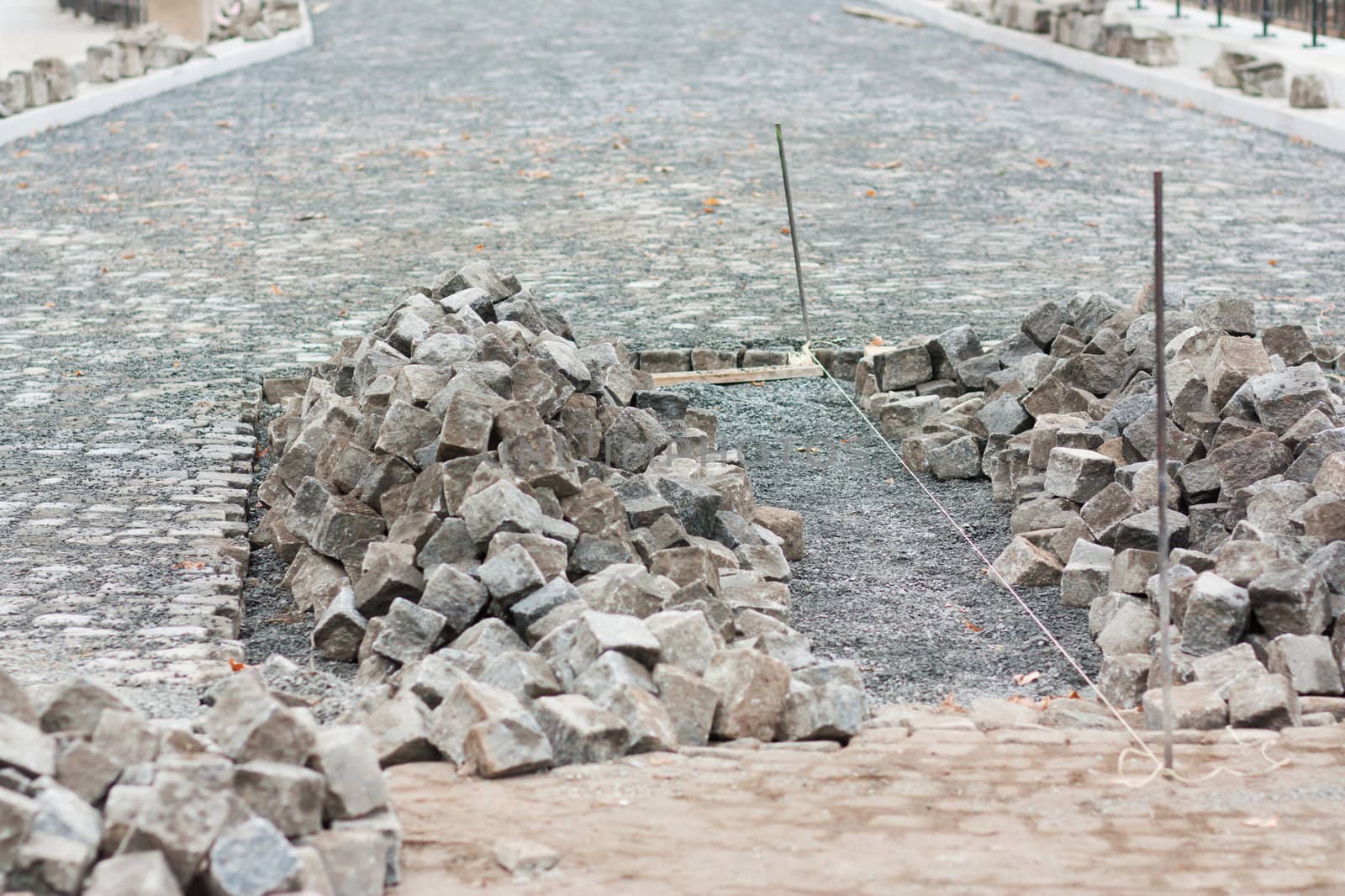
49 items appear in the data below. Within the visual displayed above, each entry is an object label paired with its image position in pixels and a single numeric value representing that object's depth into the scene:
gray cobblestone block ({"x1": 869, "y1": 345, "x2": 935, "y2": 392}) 15.62
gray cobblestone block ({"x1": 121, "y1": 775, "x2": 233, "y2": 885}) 5.89
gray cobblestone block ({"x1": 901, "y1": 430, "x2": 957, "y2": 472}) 14.09
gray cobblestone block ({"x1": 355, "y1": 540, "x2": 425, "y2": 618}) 10.09
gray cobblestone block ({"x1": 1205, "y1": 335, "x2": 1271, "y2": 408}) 12.56
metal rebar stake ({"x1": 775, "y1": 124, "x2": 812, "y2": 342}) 15.66
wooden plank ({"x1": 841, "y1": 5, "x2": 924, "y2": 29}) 46.61
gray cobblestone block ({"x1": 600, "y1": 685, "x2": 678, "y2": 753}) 7.93
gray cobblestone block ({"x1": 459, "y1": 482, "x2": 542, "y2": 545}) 10.16
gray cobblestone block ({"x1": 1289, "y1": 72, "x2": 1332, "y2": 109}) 29.73
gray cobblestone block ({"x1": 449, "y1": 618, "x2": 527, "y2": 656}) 9.15
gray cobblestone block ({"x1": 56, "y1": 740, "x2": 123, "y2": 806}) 6.27
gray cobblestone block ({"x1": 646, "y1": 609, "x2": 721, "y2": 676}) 8.77
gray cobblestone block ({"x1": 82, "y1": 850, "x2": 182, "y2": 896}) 5.64
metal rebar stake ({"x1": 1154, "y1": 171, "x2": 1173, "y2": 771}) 8.15
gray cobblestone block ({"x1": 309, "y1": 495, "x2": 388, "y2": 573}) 11.02
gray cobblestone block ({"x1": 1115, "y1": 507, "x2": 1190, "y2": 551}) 11.03
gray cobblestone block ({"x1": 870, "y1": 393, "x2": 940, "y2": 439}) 14.92
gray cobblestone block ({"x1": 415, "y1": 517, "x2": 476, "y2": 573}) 10.21
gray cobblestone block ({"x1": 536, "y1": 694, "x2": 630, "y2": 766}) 7.82
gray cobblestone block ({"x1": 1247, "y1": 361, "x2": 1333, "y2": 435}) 11.92
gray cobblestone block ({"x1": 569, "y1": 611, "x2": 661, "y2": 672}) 8.47
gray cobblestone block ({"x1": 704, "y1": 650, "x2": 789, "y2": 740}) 8.40
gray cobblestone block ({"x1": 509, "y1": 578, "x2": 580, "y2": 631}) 9.40
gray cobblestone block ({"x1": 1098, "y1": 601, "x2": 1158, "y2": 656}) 10.13
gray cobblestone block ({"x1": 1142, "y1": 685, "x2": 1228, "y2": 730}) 8.64
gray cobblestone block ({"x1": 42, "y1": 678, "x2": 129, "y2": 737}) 6.87
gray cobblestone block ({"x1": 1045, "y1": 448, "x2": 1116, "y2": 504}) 12.14
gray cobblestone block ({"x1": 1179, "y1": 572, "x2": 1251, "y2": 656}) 9.73
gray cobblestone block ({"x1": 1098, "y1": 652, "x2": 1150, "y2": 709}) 9.47
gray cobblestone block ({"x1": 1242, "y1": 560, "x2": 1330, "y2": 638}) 9.55
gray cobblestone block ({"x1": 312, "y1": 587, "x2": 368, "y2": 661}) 10.07
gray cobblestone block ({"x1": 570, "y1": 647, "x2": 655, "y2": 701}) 8.27
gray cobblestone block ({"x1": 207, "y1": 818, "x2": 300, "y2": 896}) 5.94
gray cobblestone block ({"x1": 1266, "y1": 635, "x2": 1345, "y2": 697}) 9.23
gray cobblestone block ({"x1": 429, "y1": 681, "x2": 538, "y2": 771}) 7.73
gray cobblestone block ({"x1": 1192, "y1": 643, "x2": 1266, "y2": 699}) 9.03
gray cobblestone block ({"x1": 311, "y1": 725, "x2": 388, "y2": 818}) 6.61
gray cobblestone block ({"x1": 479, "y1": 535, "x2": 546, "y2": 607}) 9.54
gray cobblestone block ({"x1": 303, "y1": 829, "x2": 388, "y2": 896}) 6.29
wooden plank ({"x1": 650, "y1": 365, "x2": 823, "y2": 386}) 16.14
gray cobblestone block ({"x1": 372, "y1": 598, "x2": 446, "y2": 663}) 9.43
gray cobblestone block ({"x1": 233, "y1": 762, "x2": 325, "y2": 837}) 6.35
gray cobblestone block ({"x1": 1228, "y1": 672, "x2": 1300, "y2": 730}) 8.59
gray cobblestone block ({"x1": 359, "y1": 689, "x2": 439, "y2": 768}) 7.89
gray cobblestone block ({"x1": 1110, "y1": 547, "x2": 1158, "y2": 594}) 10.73
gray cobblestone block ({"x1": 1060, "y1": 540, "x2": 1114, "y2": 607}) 11.13
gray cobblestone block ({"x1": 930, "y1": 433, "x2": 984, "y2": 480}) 13.91
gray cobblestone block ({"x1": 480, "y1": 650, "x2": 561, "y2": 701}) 8.32
